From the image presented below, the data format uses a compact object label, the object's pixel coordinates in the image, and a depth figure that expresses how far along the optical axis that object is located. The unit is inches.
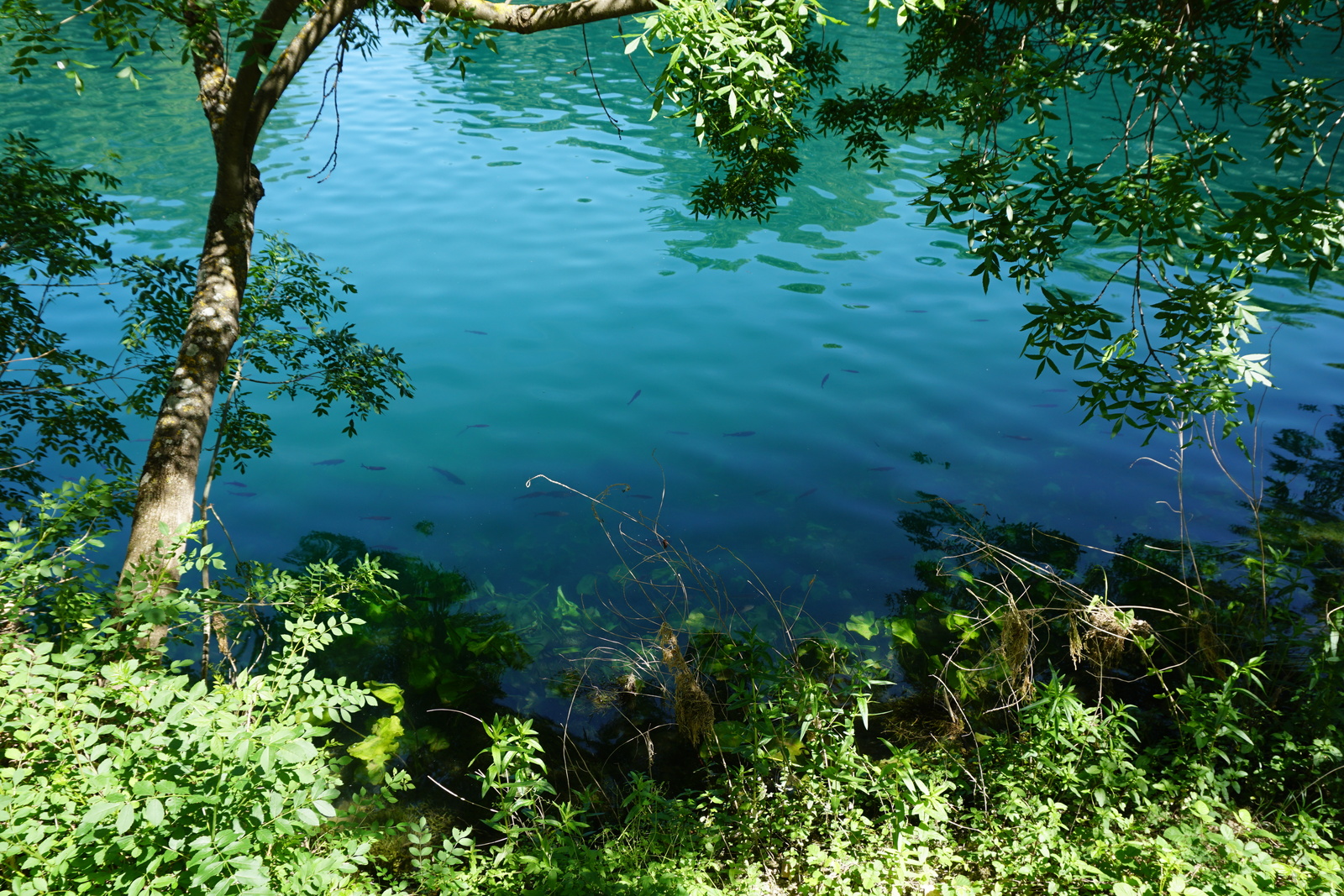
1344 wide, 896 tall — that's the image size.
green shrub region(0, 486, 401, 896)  74.4
